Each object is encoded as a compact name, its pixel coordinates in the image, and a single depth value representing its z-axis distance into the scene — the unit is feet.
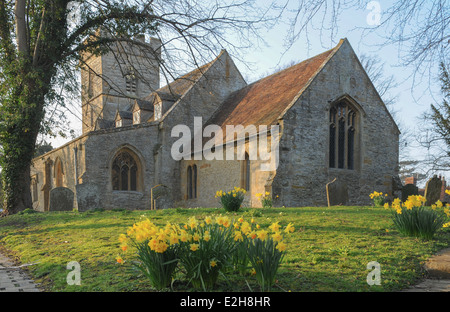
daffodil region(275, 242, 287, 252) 11.19
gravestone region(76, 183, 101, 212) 45.85
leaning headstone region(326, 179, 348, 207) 41.39
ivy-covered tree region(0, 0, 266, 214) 40.65
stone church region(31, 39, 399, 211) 48.16
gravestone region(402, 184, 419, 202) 53.52
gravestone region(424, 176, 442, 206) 40.52
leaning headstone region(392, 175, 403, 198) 56.90
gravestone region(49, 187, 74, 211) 47.09
